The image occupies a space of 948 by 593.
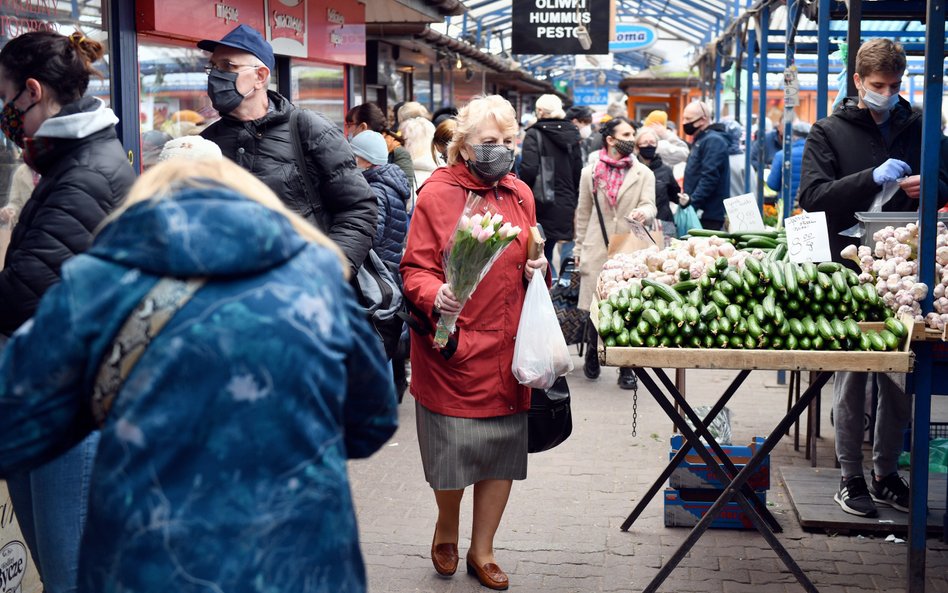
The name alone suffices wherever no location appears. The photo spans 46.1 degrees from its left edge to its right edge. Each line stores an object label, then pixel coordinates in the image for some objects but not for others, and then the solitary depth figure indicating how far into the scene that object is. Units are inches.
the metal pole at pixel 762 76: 388.2
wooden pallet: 206.4
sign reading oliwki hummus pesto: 544.7
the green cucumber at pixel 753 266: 173.6
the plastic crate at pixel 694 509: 209.2
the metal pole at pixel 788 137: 336.8
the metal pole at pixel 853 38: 245.0
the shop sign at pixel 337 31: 363.9
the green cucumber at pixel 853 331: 161.5
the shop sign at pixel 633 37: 1071.0
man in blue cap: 170.1
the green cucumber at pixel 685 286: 178.7
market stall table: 158.9
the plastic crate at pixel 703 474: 207.2
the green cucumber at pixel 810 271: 170.4
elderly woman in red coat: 171.2
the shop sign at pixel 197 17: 229.0
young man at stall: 205.0
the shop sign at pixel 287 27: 313.6
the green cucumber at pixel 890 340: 160.7
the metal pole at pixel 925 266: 161.8
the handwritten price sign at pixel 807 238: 190.7
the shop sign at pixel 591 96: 2128.9
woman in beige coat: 329.1
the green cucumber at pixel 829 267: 174.4
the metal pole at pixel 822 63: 260.8
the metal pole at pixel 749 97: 453.1
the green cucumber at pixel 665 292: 167.8
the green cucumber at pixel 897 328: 162.1
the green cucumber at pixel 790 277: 168.9
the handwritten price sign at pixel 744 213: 255.8
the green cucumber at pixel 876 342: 160.4
